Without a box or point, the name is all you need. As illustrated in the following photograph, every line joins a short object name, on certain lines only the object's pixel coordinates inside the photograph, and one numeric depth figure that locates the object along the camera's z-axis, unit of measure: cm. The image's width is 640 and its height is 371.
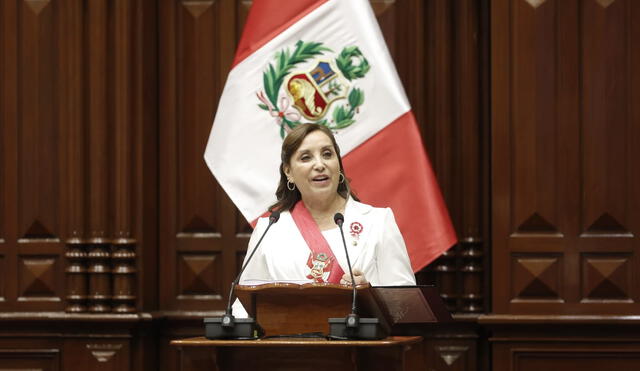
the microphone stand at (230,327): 696
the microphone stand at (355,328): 679
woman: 851
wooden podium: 698
